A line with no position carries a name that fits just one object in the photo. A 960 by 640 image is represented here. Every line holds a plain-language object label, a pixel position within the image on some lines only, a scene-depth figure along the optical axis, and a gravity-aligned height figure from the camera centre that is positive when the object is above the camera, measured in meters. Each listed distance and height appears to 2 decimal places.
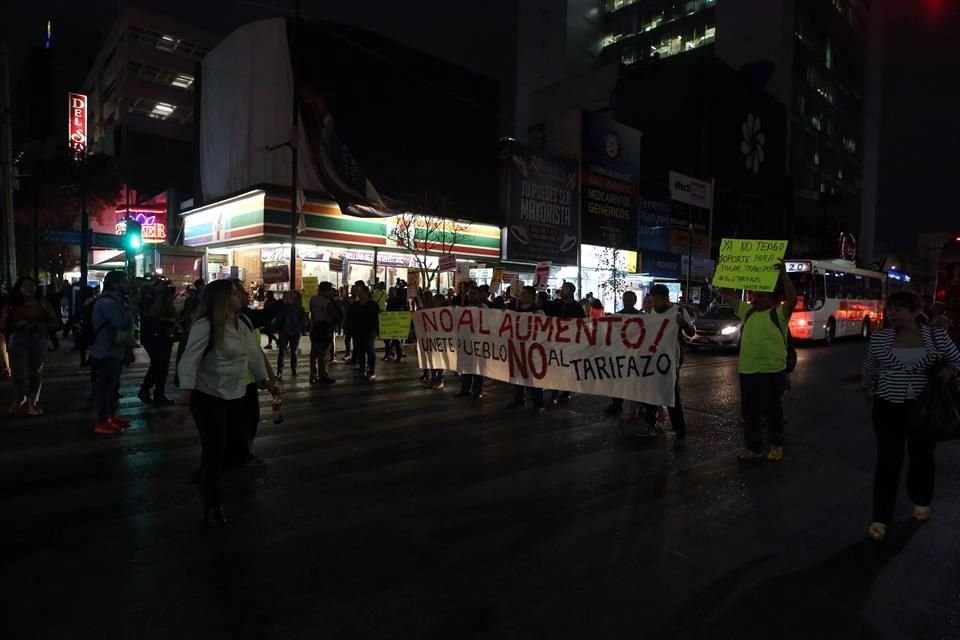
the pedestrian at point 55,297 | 20.69 -0.29
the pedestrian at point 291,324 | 13.42 -0.67
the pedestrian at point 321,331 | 12.64 -0.76
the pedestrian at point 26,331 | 8.68 -0.58
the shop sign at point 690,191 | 28.69 +4.94
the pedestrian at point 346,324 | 15.77 -0.75
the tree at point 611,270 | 37.03 +1.56
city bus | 23.47 +0.04
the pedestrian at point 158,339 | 9.72 -0.74
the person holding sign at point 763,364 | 6.83 -0.68
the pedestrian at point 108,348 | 7.86 -0.71
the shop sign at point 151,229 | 36.28 +3.35
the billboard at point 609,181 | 38.22 +6.98
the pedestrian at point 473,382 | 11.31 -1.52
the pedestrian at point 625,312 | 9.64 -0.23
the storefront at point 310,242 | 26.05 +2.13
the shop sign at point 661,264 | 42.59 +2.20
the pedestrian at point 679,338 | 7.98 -0.44
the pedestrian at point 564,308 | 10.77 -0.21
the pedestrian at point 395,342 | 16.19 -1.27
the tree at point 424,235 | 27.77 +2.59
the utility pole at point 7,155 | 20.17 +4.13
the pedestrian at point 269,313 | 14.59 -0.48
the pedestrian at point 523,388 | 10.15 -1.47
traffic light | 23.44 +1.79
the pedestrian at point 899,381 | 4.69 -0.58
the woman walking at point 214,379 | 4.73 -0.65
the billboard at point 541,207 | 33.75 +4.74
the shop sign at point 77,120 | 36.38 +9.55
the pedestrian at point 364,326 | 13.16 -0.67
